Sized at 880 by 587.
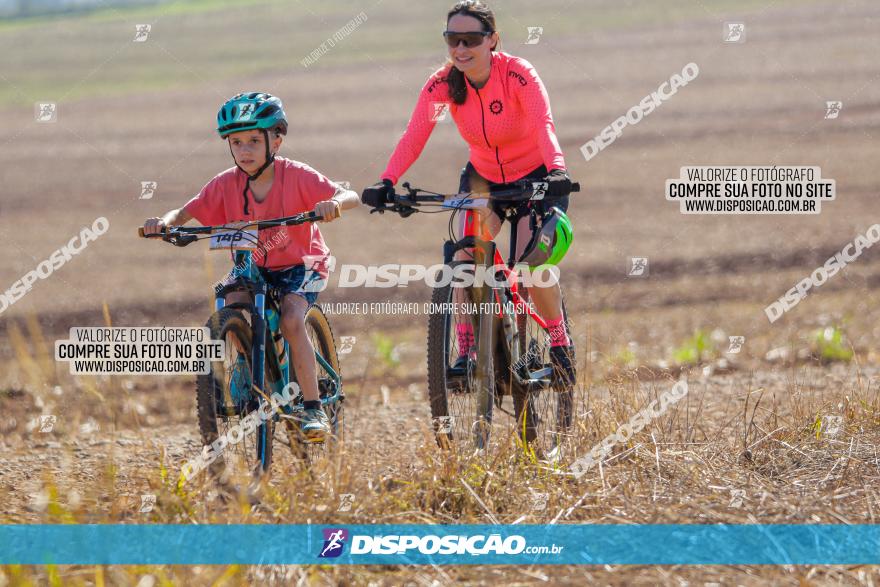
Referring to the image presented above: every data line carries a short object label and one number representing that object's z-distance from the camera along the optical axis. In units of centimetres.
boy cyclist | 1162
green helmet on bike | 1201
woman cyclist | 1227
